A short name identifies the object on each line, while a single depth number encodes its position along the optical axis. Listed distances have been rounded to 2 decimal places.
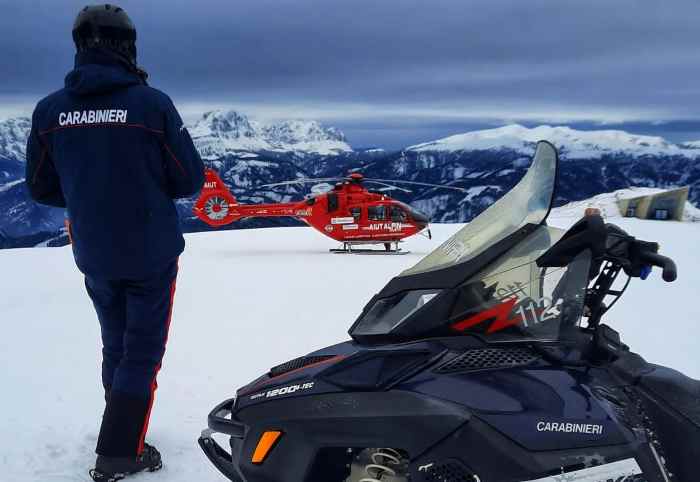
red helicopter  14.91
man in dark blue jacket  2.48
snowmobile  1.75
